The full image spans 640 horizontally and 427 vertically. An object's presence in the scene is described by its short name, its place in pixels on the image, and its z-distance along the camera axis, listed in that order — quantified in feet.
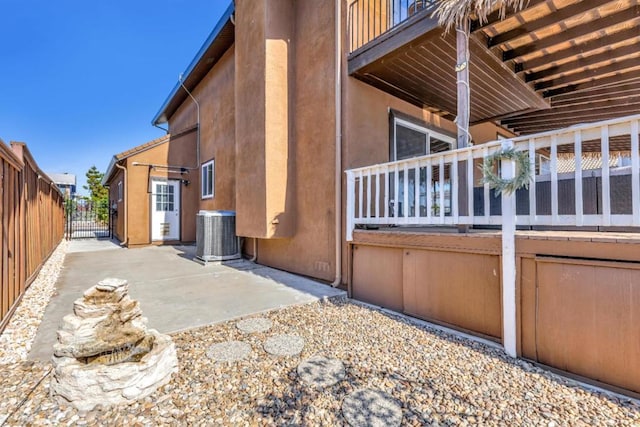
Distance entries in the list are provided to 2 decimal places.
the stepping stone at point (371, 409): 5.94
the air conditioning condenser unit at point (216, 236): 22.49
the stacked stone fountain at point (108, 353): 6.31
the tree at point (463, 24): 11.01
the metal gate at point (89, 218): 50.21
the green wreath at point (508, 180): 8.62
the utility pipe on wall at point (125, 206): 31.17
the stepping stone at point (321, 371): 7.34
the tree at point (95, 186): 86.48
